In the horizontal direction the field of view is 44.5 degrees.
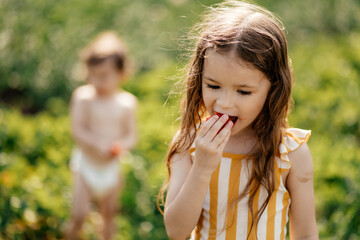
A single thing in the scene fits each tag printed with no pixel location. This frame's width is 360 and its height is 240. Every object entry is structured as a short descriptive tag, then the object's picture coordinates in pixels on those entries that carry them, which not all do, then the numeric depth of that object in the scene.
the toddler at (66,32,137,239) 3.94
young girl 1.72
